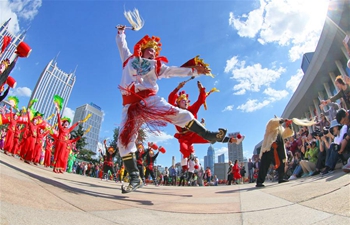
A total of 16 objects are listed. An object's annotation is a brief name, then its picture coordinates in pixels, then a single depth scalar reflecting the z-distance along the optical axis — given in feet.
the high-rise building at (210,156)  577.14
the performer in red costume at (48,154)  32.33
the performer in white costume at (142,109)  8.77
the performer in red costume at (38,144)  28.54
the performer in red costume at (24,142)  27.20
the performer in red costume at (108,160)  33.29
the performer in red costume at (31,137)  27.09
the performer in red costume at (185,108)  17.04
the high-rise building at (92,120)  289.33
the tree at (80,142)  120.81
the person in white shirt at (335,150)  13.04
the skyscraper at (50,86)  288.10
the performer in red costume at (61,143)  20.71
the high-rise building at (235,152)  282.40
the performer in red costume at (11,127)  31.19
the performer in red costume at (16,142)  32.35
